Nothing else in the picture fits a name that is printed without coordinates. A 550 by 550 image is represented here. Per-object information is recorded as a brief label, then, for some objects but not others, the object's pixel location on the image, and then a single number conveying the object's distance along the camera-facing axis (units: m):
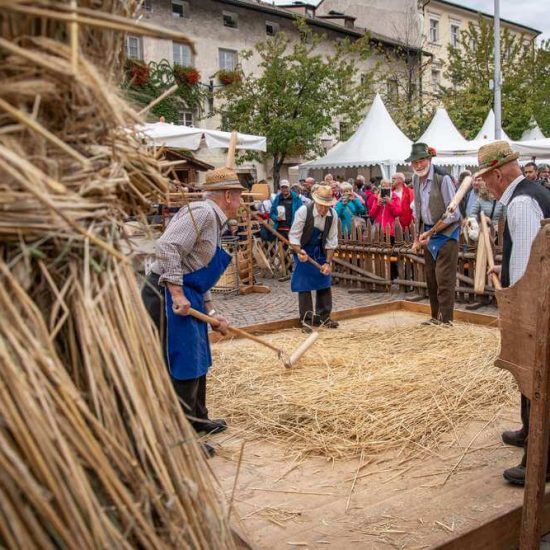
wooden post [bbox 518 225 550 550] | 2.78
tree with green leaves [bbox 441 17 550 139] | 27.39
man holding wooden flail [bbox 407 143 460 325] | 7.14
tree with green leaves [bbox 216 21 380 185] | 23.20
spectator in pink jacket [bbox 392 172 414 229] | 11.04
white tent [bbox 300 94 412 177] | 17.88
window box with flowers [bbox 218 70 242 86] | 25.45
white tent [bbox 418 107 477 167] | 16.94
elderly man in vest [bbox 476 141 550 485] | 3.46
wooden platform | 3.01
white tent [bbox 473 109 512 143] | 19.37
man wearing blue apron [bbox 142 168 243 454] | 4.03
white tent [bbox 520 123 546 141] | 26.17
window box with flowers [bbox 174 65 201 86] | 24.70
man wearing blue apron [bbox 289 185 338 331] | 7.73
